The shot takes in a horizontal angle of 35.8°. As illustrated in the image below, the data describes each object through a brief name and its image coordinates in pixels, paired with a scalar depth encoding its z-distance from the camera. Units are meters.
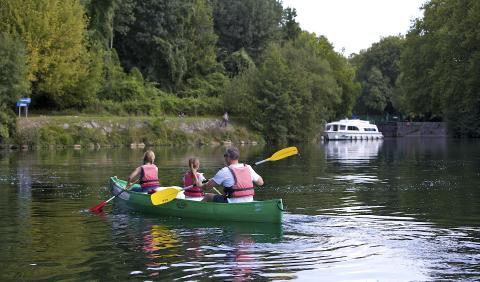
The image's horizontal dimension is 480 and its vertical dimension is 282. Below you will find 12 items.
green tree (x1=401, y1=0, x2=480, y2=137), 70.06
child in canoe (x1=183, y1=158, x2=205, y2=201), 19.55
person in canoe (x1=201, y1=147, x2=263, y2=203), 17.64
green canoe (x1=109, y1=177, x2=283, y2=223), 17.47
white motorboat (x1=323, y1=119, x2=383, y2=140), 94.94
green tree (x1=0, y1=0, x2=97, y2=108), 59.56
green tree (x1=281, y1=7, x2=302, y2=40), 102.50
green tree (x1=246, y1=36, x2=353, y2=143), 77.12
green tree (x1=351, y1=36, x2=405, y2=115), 123.38
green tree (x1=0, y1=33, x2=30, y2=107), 55.09
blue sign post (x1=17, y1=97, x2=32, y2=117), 58.17
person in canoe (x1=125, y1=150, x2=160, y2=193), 21.19
